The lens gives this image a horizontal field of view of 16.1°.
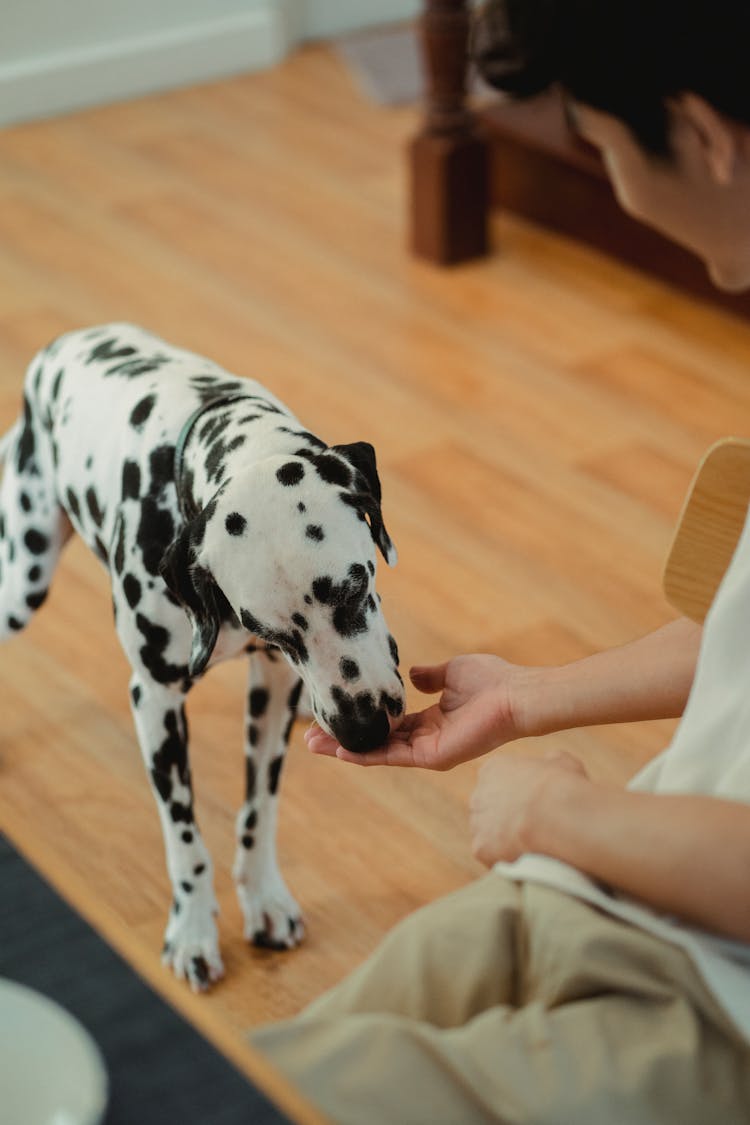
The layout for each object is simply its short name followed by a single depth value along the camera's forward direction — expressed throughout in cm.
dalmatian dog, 216
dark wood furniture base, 403
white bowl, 184
